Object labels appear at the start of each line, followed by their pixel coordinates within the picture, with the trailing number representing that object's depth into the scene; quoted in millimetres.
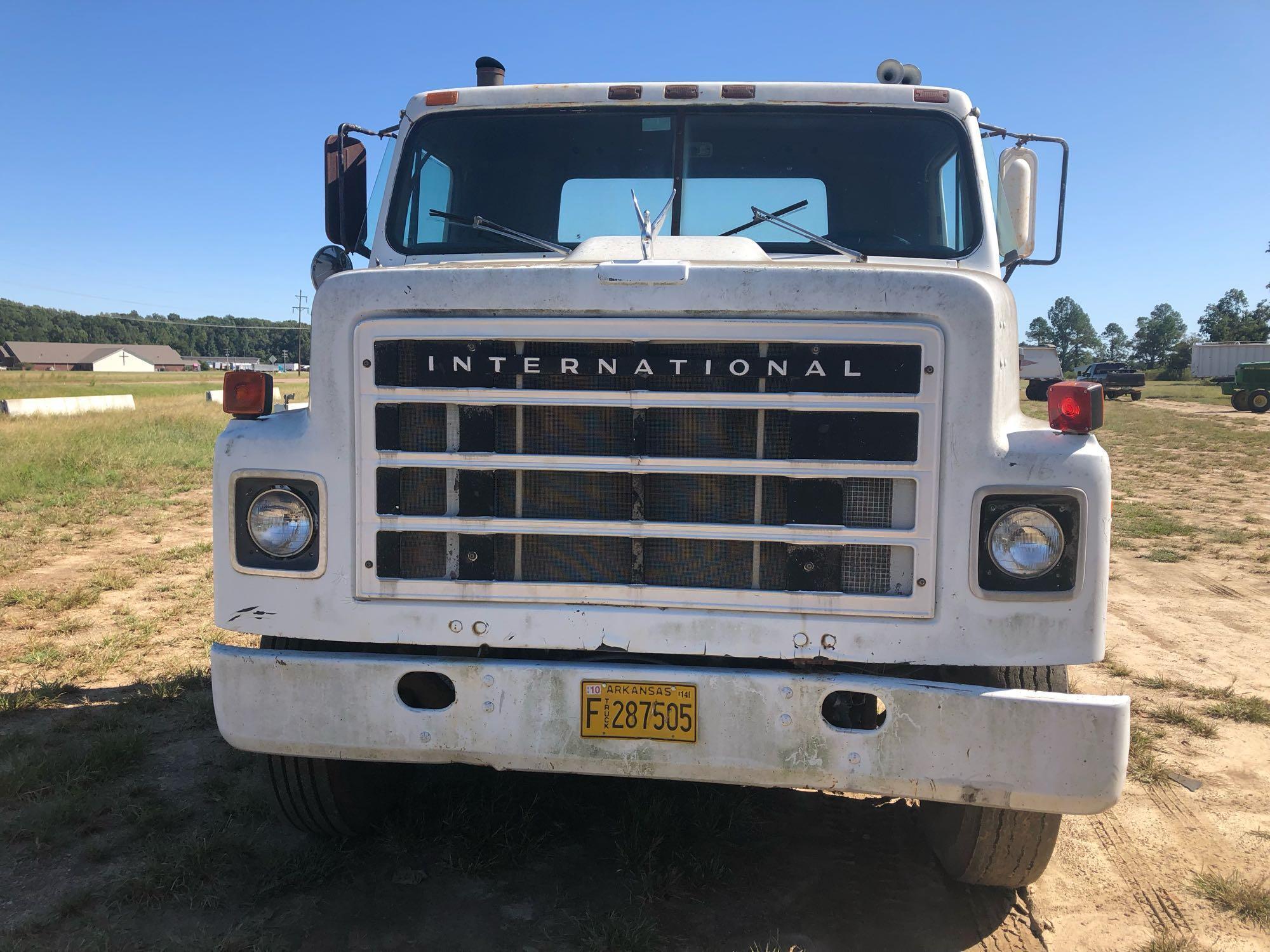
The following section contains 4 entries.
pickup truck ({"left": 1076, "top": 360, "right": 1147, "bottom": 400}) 46719
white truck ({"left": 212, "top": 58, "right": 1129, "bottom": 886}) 2631
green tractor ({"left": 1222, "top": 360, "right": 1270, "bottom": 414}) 32312
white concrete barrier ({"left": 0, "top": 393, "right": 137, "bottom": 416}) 24094
